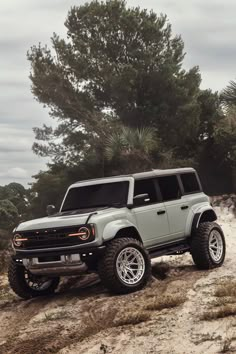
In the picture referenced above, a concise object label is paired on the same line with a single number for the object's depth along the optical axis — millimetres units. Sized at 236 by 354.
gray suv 8414
